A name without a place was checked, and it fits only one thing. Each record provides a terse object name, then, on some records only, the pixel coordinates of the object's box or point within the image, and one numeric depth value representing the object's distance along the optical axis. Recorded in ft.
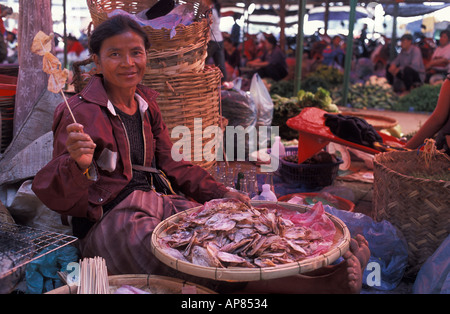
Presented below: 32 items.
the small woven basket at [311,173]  13.14
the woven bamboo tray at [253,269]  5.24
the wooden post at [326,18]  40.43
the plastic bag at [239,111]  15.90
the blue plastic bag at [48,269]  7.32
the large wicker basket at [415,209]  8.20
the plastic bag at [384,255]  8.36
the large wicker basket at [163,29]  10.37
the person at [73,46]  45.98
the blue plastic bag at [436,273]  7.16
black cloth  12.23
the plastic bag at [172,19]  10.18
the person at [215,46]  20.27
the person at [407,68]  35.06
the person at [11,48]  42.96
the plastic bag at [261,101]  17.84
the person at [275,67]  35.19
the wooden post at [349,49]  19.72
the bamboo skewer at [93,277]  5.66
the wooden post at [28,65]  10.59
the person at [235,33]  40.85
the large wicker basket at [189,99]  10.68
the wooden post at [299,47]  19.08
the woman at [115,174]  6.40
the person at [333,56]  43.78
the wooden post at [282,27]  29.27
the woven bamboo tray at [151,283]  6.04
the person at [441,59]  35.83
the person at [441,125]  10.48
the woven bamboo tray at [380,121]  16.53
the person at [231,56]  36.83
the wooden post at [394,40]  40.01
